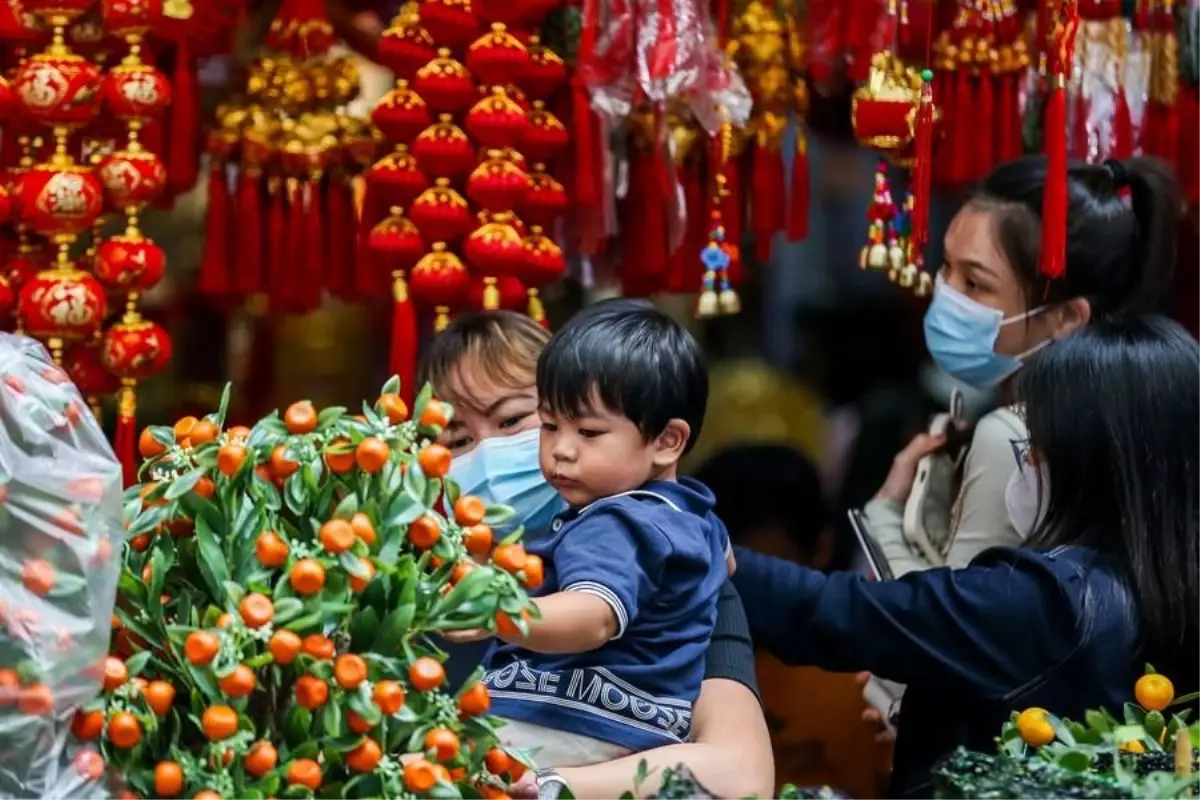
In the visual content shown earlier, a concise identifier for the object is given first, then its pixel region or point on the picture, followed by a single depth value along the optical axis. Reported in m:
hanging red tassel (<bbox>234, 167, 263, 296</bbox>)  4.95
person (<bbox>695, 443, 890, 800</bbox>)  5.11
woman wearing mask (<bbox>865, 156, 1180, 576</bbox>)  4.52
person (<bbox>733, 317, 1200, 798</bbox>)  3.62
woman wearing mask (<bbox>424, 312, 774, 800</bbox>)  3.36
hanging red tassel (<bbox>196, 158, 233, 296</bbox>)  4.94
